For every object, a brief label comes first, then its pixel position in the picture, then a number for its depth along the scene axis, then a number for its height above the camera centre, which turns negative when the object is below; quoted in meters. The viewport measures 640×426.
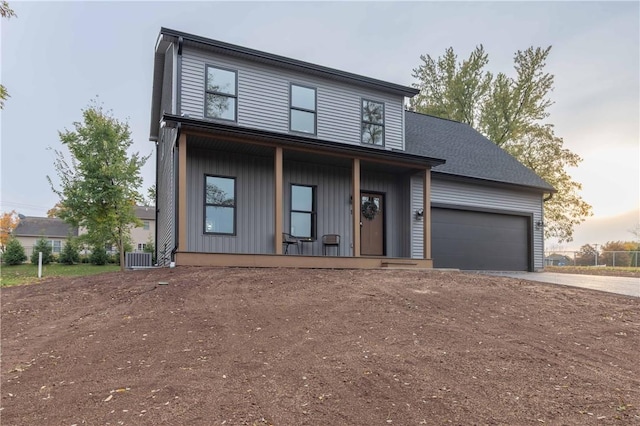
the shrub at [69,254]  22.91 -1.01
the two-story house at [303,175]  10.06 +1.78
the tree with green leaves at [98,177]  16.48 +2.34
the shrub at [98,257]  22.36 -1.13
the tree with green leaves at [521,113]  23.86 +7.37
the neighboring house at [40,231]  37.56 +0.40
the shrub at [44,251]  22.92 -0.85
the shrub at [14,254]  21.64 -0.97
